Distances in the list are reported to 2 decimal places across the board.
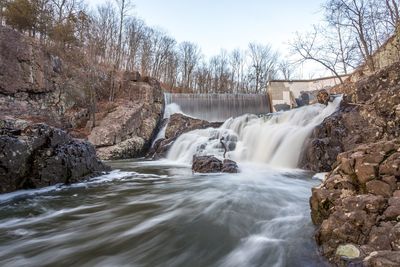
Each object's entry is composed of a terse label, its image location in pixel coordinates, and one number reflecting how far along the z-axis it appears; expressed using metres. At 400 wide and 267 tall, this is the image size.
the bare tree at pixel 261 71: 45.75
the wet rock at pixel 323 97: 11.38
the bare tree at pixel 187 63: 42.84
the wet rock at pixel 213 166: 8.82
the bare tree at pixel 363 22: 14.71
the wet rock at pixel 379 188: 2.91
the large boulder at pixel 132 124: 15.30
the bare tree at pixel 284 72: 47.25
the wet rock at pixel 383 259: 1.98
